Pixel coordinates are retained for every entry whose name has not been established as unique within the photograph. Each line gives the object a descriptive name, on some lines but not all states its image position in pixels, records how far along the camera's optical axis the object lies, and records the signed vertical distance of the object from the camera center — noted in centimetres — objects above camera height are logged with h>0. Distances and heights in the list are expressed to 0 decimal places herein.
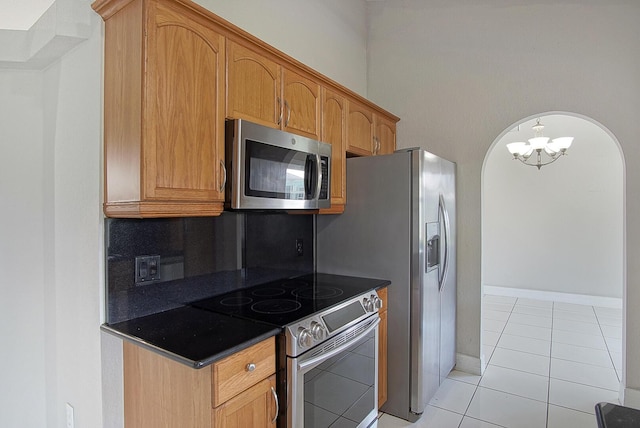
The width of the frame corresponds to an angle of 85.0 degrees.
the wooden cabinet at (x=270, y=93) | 169 +65
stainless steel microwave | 164 +23
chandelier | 402 +78
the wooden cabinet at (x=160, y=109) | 135 +42
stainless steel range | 153 -65
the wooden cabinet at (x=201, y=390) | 126 -70
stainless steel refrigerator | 233 -28
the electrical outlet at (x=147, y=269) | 164 -27
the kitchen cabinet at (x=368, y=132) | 263 +67
